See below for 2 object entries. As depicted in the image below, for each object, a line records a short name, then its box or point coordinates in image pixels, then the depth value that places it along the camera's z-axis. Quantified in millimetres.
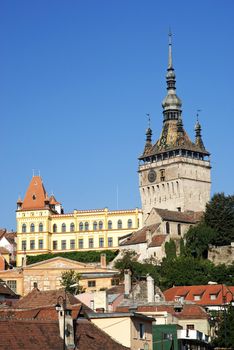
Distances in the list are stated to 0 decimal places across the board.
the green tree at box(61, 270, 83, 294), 120531
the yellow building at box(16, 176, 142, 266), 159750
